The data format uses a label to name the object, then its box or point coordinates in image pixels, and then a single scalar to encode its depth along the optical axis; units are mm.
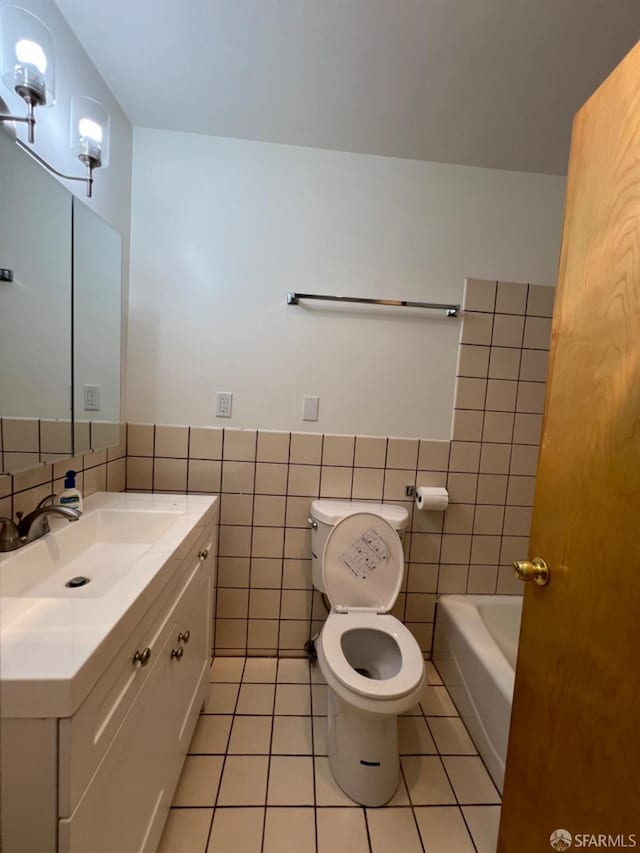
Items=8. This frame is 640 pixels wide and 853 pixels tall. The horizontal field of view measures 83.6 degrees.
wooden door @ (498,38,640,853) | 598
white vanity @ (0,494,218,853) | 535
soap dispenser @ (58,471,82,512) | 1074
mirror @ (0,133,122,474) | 942
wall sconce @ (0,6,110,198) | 847
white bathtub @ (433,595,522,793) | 1290
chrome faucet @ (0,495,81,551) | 906
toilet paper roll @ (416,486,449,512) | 1639
